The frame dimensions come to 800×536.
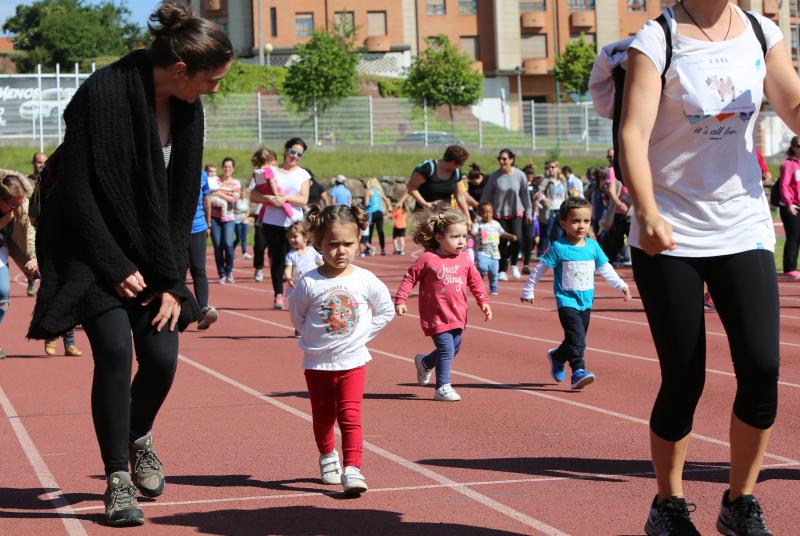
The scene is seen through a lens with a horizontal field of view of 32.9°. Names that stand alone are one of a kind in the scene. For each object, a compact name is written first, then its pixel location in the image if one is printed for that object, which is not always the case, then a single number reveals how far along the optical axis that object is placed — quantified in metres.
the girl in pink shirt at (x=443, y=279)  9.25
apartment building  87.50
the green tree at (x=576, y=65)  80.19
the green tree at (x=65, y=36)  91.00
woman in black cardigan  5.25
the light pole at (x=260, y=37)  83.94
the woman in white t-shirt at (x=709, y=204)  4.62
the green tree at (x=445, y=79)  69.88
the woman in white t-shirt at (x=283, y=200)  15.23
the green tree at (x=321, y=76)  60.20
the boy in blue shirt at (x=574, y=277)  9.52
